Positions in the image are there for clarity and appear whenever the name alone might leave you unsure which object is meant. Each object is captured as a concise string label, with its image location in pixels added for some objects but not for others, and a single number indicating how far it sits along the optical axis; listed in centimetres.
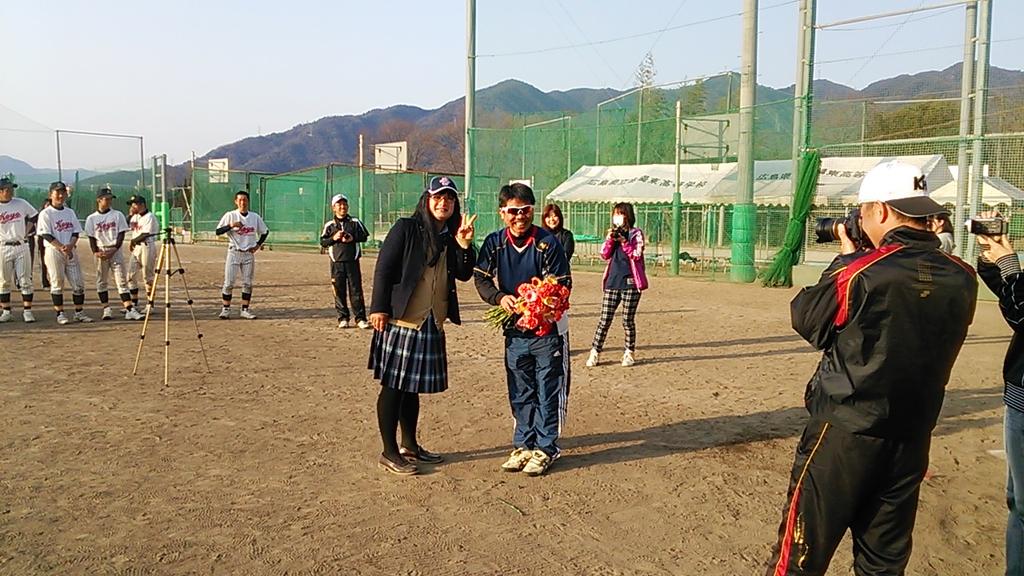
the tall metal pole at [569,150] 2836
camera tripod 910
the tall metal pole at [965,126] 1633
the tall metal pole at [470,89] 2678
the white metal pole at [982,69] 1672
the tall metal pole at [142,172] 3841
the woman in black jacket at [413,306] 560
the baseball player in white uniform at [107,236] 1255
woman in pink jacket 959
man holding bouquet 570
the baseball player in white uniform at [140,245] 1310
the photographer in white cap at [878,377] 298
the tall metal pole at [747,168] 2011
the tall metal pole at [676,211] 2173
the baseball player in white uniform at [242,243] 1317
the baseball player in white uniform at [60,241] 1205
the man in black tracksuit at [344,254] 1252
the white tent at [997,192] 1584
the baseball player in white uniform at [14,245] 1190
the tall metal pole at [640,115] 2721
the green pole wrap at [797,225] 1886
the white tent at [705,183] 1869
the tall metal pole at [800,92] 1912
